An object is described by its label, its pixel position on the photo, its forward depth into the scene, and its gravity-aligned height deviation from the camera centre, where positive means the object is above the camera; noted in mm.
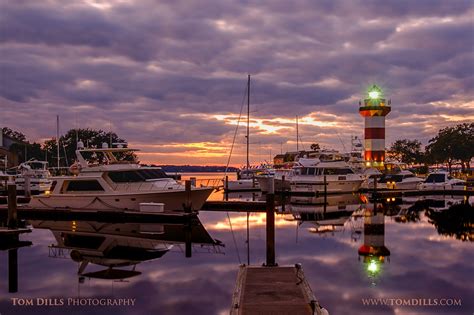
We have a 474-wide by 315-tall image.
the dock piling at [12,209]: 23453 -2301
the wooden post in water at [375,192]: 44231 -2912
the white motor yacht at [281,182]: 49925 -2224
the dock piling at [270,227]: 15305 -2160
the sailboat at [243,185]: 59875 -3035
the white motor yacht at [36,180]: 51469 -2109
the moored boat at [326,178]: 47938 -1784
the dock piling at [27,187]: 38312 -2100
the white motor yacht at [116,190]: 27672 -1671
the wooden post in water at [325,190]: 43475 -2822
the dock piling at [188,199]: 27181 -2162
